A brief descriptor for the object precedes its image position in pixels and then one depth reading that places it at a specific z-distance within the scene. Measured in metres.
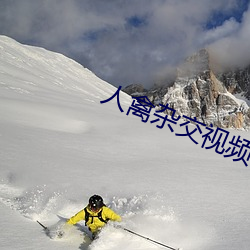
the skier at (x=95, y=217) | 5.23
